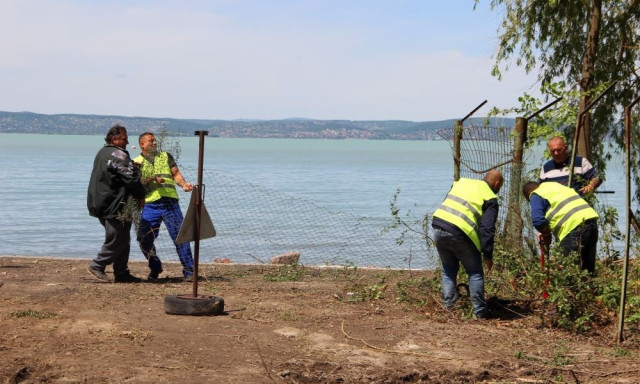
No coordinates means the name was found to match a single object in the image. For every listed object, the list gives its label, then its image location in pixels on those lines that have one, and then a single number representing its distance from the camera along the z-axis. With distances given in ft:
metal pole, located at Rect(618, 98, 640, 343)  26.66
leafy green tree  48.49
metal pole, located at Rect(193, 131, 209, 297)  30.69
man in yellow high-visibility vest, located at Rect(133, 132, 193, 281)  37.09
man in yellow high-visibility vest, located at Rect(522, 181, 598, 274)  30.12
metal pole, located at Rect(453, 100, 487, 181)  37.73
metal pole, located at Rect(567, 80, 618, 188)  32.86
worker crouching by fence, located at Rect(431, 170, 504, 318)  29.78
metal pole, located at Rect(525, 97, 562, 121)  37.52
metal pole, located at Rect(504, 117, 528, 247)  35.99
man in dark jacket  36.40
